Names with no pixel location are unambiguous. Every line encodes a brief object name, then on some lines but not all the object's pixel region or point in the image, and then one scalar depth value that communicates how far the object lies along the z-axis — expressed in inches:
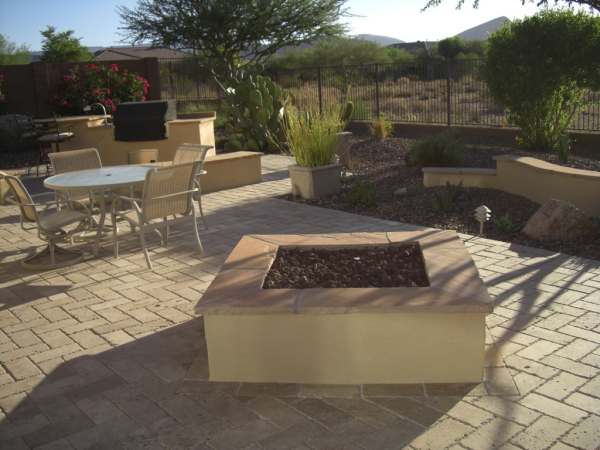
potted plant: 334.6
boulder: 238.4
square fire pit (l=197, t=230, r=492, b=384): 135.2
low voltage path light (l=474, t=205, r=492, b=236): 245.6
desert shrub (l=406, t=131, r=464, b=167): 357.1
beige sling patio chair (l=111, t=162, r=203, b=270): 226.1
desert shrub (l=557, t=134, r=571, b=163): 338.3
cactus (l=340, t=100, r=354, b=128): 485.7
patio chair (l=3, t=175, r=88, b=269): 233.5
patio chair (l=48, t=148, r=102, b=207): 273.3
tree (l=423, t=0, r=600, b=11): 335.9
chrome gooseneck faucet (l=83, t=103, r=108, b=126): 496.2
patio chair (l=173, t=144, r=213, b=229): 274.0
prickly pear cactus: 494.9
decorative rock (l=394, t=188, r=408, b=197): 320.8
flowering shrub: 575.2
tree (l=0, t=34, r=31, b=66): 1498.5
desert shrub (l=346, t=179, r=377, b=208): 308.2
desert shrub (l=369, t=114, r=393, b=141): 494.9
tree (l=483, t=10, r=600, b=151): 366.0
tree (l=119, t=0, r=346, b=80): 685.9
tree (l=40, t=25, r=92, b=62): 1337.4
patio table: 234.5
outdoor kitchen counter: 475.5
